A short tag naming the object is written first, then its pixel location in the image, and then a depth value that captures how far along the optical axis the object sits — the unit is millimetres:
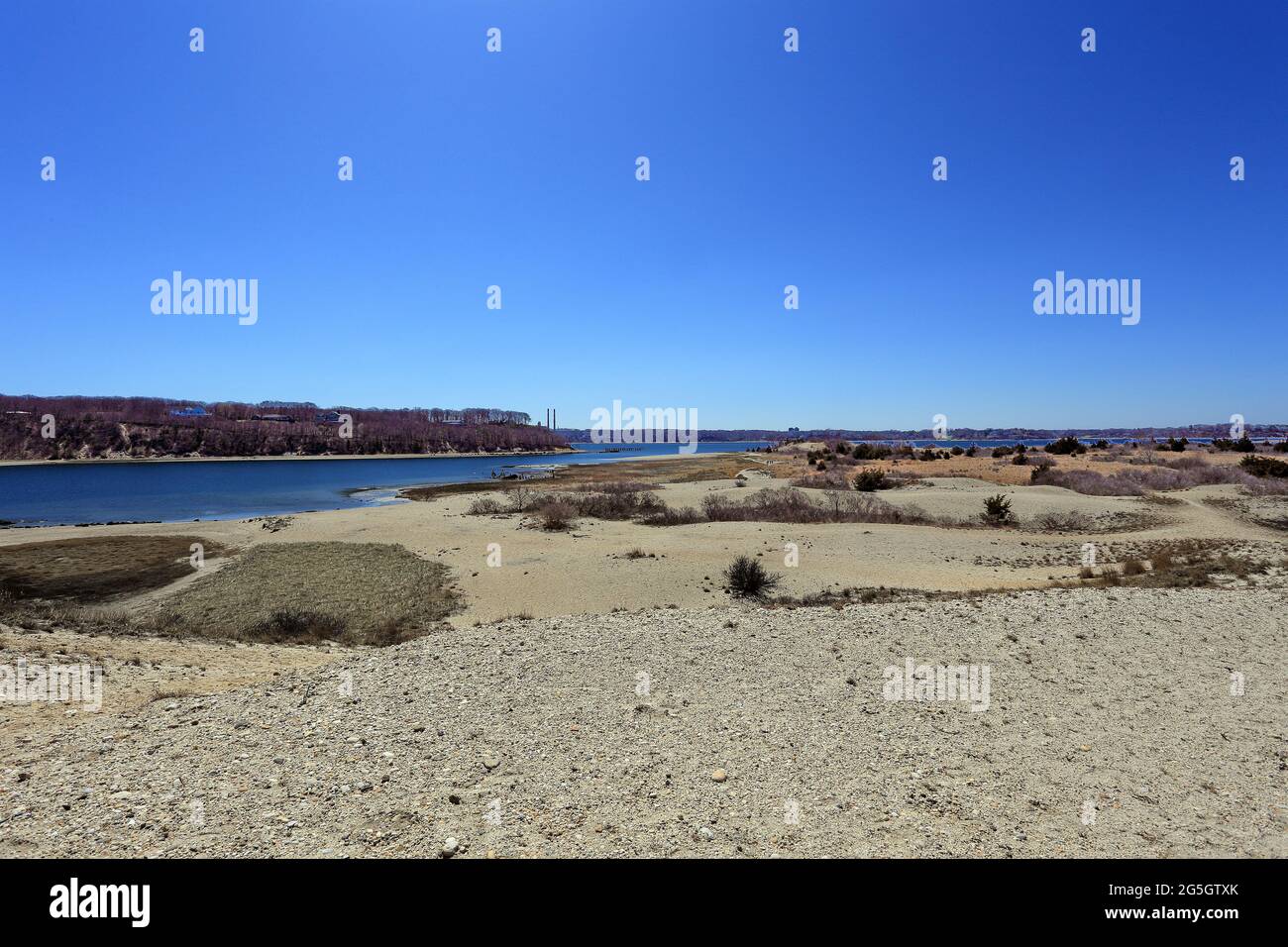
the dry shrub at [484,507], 35344
